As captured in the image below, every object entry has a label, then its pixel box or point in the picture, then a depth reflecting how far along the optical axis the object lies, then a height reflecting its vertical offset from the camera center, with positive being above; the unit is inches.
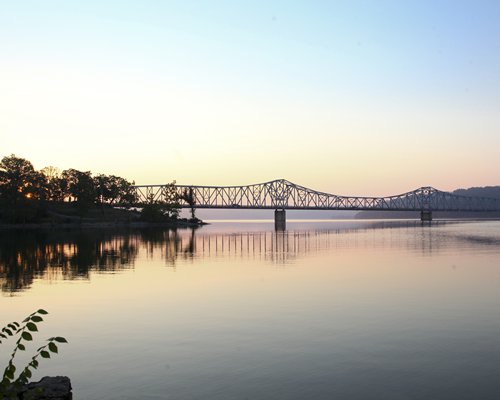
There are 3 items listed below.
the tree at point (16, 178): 6860.2 +479.3
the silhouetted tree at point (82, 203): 7731.3 +107.1
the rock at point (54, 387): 495.7 -179.3
